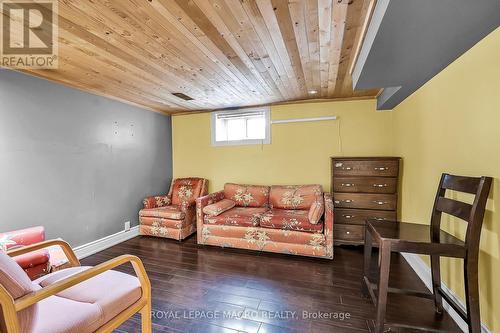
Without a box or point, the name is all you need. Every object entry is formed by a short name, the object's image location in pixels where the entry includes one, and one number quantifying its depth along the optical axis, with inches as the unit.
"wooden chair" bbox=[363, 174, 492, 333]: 52.4
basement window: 155.4
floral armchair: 134.6
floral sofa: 109.0
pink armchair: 37.0
